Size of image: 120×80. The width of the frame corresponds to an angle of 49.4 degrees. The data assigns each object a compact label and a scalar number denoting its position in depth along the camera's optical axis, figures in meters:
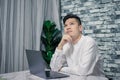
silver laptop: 1.06
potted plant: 2.13
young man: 1.34
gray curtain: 1.88
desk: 1.08
